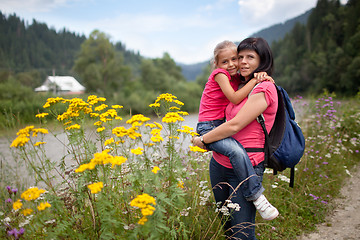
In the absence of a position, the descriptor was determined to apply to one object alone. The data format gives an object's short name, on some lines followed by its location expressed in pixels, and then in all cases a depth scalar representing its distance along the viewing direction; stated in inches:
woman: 69.3
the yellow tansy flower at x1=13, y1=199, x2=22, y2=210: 53.6
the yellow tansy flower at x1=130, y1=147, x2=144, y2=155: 56.5
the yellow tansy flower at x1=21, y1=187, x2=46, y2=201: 52.7
